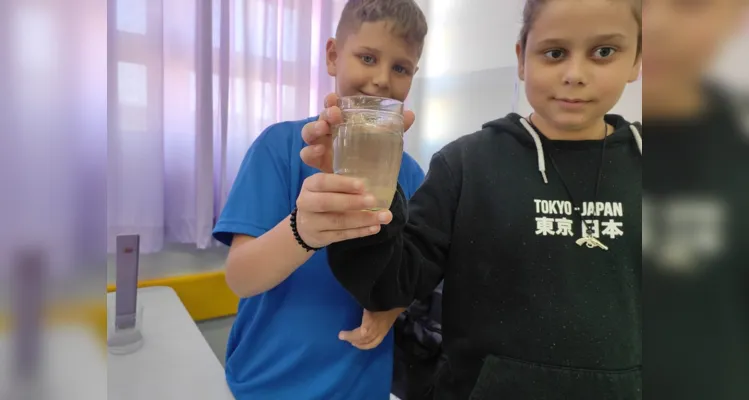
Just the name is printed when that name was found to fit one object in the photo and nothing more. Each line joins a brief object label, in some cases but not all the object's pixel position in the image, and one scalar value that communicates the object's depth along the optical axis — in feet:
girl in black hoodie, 0.93
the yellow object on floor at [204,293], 2.61
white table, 1.56
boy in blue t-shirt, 1.23
